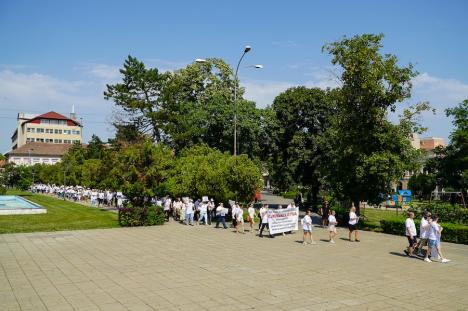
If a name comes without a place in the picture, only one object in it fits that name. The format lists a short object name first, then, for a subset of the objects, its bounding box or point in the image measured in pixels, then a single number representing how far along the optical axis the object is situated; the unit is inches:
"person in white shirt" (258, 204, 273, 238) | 884.6
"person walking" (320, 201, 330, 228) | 1064.8
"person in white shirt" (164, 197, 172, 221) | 1150.3
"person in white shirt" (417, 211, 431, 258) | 645.9
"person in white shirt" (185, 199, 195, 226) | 1059.8
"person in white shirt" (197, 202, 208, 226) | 1072.8
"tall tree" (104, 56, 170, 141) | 1742.1
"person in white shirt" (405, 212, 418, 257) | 669.3
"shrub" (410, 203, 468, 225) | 914.1
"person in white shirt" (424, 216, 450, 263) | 620.7
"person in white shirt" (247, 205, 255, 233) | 961.5
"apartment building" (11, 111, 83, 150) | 5359.3
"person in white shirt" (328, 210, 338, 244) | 799.7
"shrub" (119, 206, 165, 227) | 1027.3
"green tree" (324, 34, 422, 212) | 1018.1
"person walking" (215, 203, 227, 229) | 1005.2
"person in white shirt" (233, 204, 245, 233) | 937.5
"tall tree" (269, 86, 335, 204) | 1598.2
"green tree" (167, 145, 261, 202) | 1081.4
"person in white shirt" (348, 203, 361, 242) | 803.4
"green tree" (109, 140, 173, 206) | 1048.5
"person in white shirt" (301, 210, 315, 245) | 772.0
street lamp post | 1084.7
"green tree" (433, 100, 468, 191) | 2183.8
